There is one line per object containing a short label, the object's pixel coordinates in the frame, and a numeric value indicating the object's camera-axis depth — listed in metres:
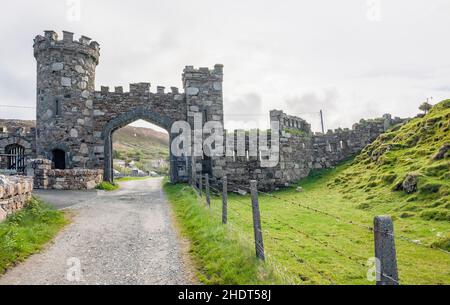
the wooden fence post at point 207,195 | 10.62
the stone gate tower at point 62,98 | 19.34
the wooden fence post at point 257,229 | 5.68
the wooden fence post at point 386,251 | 3.14
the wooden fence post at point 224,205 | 8.16
